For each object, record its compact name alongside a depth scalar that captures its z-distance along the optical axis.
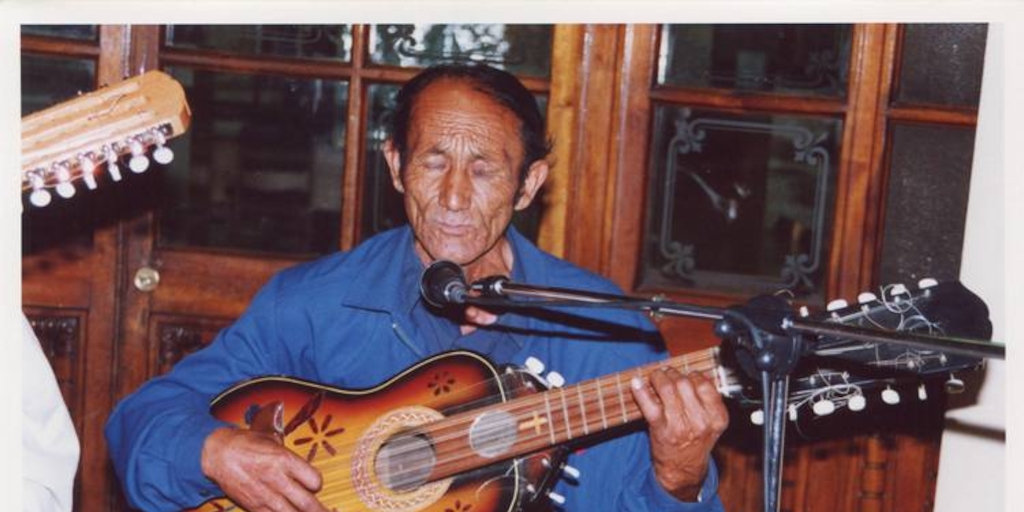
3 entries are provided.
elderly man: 2.63
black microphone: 2.41
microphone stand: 2.21
